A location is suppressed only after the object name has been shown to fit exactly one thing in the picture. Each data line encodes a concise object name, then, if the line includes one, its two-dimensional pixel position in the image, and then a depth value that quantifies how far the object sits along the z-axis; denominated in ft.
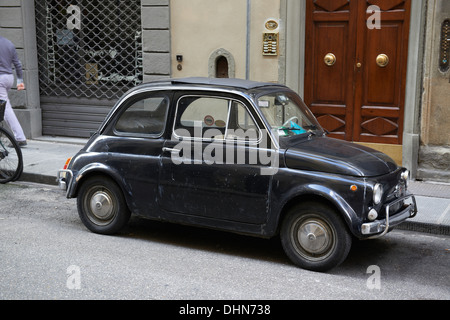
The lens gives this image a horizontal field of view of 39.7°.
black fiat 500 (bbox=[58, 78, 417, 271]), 17.88
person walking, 33.60
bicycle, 28.81
